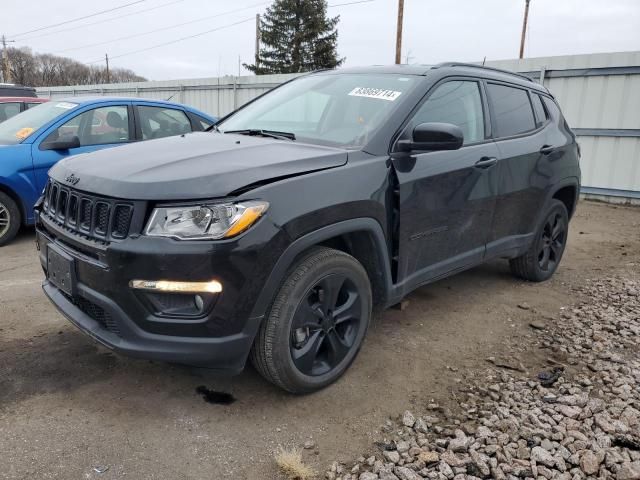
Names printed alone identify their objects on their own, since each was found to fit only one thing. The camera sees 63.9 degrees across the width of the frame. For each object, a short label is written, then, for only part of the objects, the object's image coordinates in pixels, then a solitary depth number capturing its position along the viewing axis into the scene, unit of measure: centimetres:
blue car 544
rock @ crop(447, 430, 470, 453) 238
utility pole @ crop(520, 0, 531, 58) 3409
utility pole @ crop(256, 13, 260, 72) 3659
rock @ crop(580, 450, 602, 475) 225
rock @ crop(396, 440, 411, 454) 237
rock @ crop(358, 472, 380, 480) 217
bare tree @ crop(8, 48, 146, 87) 6662
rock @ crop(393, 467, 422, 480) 219
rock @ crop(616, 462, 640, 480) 221
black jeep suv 226
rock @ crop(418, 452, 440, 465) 230
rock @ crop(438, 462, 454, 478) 222
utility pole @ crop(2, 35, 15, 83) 4994
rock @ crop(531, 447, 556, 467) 230
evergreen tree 3572
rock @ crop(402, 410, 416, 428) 257
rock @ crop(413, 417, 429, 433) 253
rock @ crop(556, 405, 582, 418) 268
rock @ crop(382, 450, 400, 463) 230
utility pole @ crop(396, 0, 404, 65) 1934
